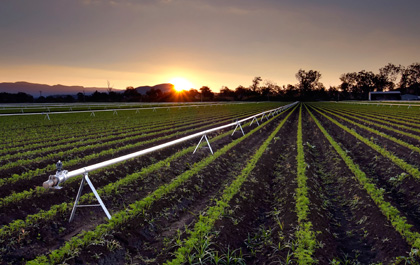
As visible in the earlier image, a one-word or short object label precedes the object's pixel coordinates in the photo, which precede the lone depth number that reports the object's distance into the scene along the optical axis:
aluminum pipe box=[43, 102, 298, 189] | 4.38
